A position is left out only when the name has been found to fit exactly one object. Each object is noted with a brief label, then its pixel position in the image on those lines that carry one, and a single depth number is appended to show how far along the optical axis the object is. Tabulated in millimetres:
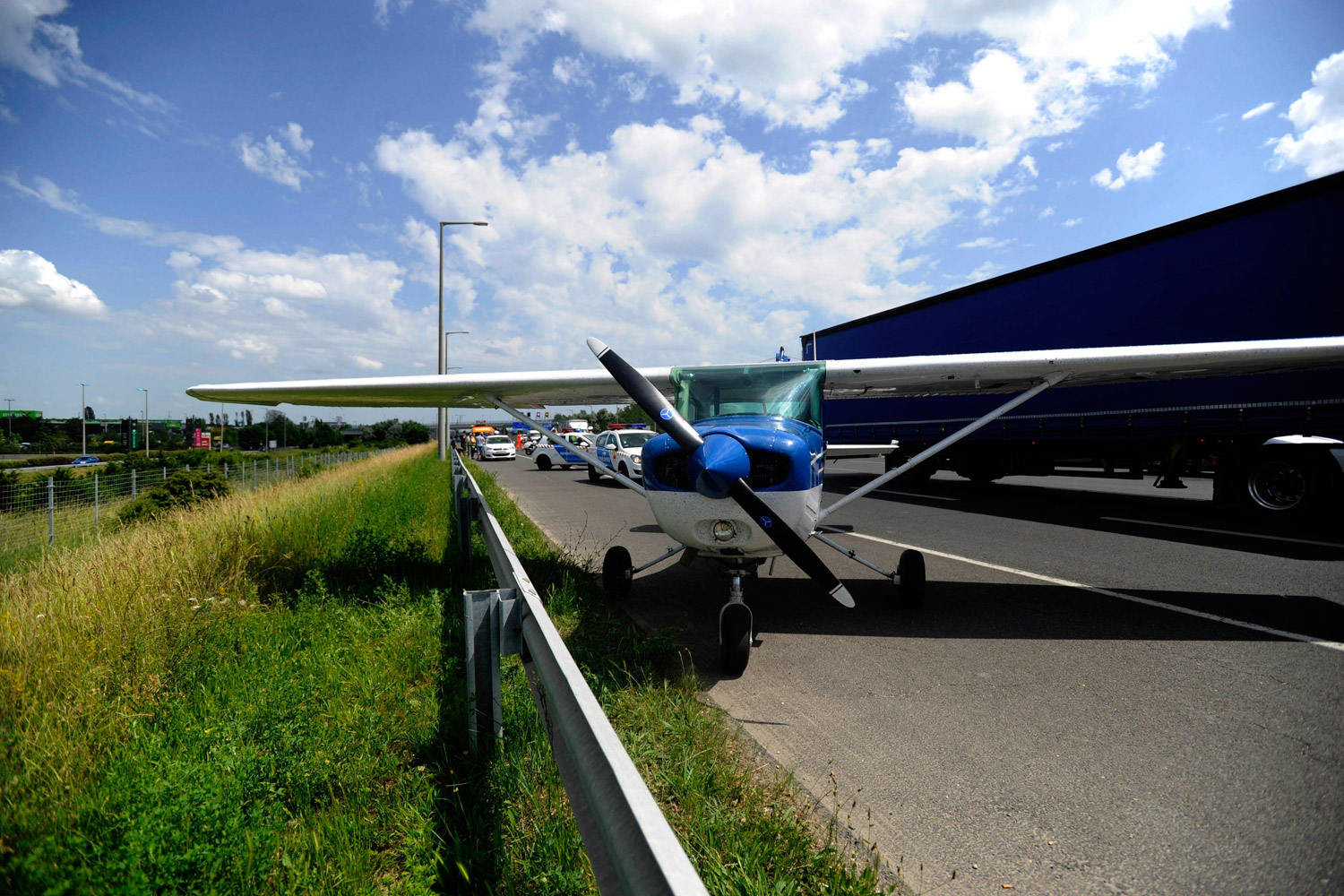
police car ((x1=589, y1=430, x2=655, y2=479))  18109
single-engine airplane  3822
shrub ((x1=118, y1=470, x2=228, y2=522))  11345
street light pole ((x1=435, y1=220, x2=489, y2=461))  22177
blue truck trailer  7945
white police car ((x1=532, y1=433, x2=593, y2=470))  27125
